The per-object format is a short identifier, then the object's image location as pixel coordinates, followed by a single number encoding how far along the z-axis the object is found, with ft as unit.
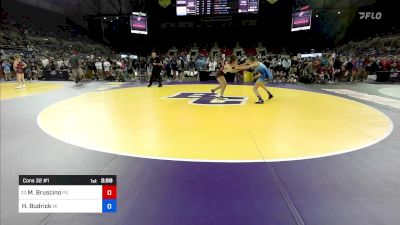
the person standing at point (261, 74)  24.90
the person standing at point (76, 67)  43.32
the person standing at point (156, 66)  38.95
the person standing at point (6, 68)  54.65
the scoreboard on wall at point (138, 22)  79.18
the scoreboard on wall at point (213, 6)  68.64
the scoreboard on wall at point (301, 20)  76.54
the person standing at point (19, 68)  39.58
